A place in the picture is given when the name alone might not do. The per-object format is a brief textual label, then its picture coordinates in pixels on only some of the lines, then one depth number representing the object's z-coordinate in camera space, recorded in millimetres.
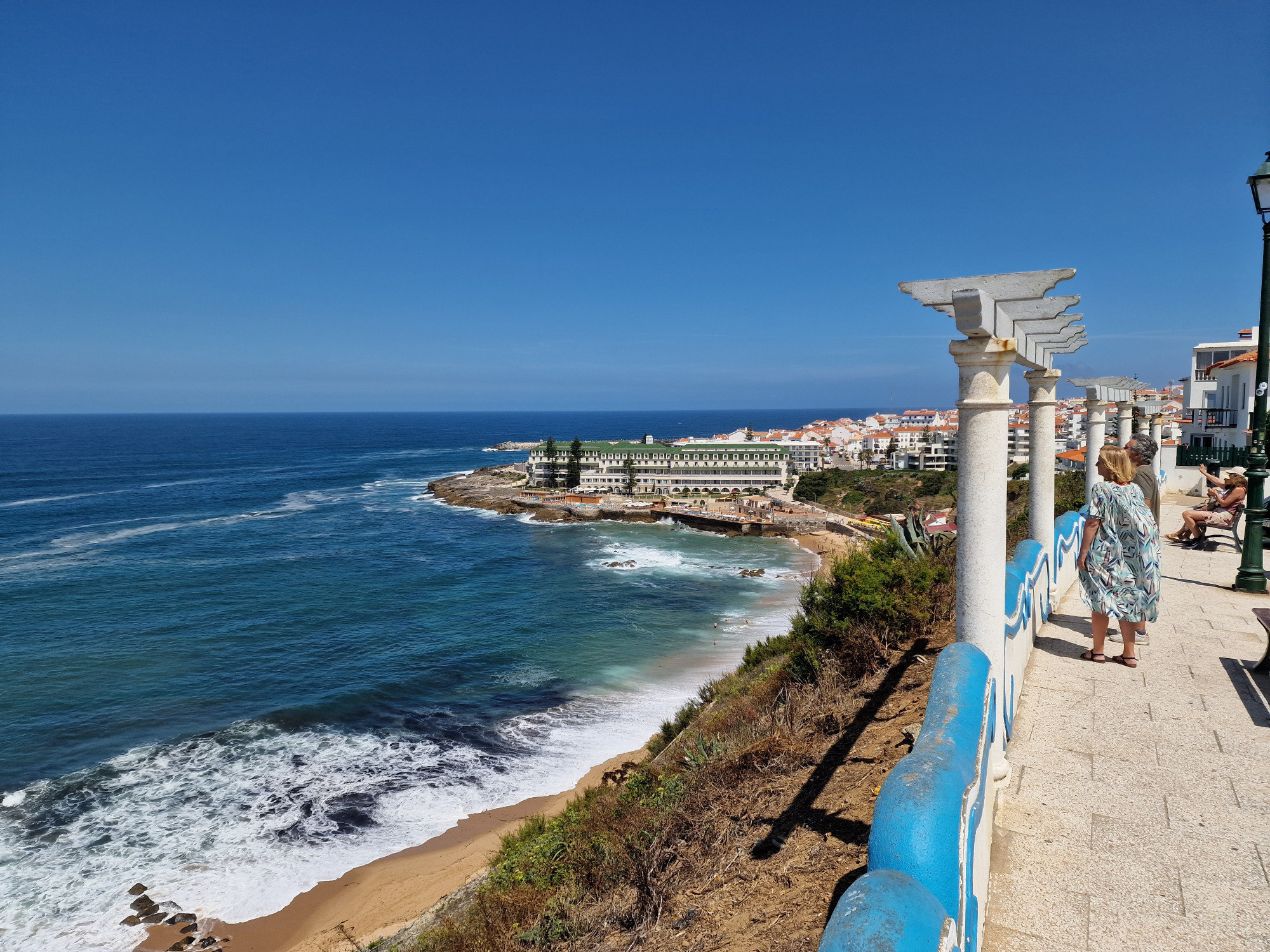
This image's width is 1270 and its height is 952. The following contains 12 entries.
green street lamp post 7496
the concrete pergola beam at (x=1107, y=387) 9305
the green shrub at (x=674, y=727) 12344
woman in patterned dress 5277
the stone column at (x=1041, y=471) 6410
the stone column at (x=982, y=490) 3582
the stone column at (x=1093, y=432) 9578
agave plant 8898
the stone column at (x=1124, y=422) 11008
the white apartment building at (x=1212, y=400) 24094
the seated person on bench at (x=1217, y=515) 10117
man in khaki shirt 6742
